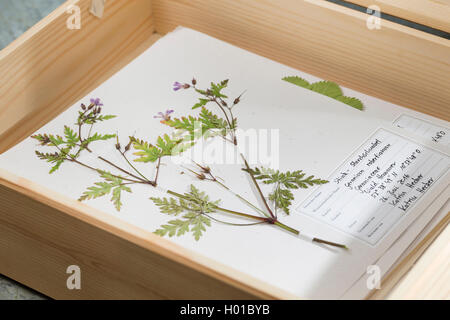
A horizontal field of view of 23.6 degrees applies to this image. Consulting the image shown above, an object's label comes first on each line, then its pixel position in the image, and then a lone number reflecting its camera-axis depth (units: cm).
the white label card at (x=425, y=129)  105
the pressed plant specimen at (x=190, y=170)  97
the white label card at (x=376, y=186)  97
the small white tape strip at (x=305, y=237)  96
